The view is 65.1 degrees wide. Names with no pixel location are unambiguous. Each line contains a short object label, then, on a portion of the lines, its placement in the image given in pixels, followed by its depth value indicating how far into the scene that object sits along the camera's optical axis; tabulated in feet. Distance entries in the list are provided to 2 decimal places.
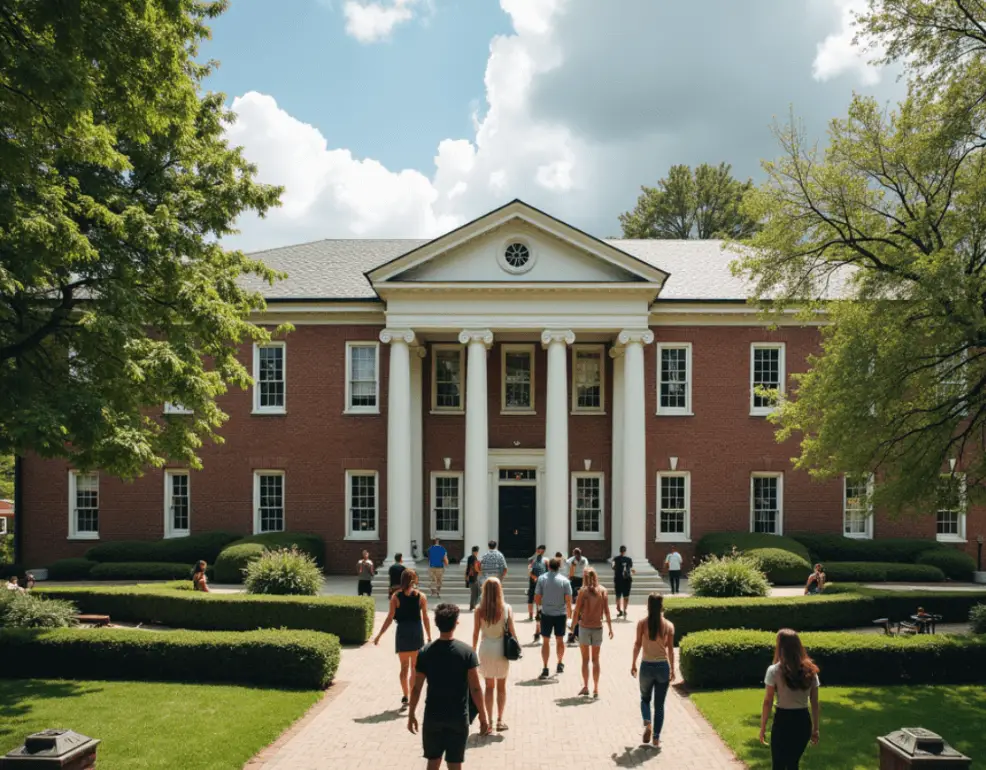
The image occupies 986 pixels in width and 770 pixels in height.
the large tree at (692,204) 182.19
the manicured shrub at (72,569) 84.99
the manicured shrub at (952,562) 85.66
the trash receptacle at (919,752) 22.56
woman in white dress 32.19
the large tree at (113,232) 28.12
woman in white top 23.89
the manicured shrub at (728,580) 59.36
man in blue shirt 72.59
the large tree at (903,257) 43.52
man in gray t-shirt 42.29
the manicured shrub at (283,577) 59.41
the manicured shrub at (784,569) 78.79
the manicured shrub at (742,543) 83.20
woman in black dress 34.65
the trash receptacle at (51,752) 21.35
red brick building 90.68
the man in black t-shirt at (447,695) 22.07
